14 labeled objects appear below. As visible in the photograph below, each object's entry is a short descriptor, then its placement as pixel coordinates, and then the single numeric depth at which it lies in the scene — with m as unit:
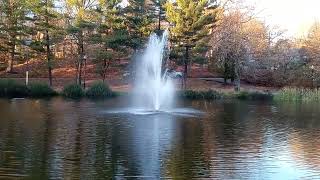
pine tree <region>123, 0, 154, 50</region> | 44.59
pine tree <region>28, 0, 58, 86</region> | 43.47
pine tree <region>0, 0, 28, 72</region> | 45.31
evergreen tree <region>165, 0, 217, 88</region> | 42.66
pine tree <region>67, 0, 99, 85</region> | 43.31
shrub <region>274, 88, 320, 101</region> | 39.78
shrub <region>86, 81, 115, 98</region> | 39.03
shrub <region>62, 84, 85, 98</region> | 38.69
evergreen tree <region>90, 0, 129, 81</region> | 43.97
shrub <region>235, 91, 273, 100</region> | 40.91
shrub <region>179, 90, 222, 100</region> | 40.32
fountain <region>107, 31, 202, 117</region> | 27.05
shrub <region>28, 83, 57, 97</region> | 38.72
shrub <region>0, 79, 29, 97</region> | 38.38
